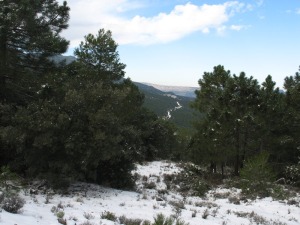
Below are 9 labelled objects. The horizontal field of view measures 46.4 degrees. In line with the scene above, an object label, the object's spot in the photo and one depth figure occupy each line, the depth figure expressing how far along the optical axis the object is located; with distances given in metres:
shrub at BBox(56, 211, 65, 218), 8.79
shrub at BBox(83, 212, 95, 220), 9.20
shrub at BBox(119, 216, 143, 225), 8.98
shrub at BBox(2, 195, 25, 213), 8.45
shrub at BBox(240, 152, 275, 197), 18.09
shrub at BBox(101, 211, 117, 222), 9.41
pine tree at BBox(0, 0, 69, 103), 15.37
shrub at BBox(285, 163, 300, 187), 24.73
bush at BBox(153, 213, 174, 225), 7.09
